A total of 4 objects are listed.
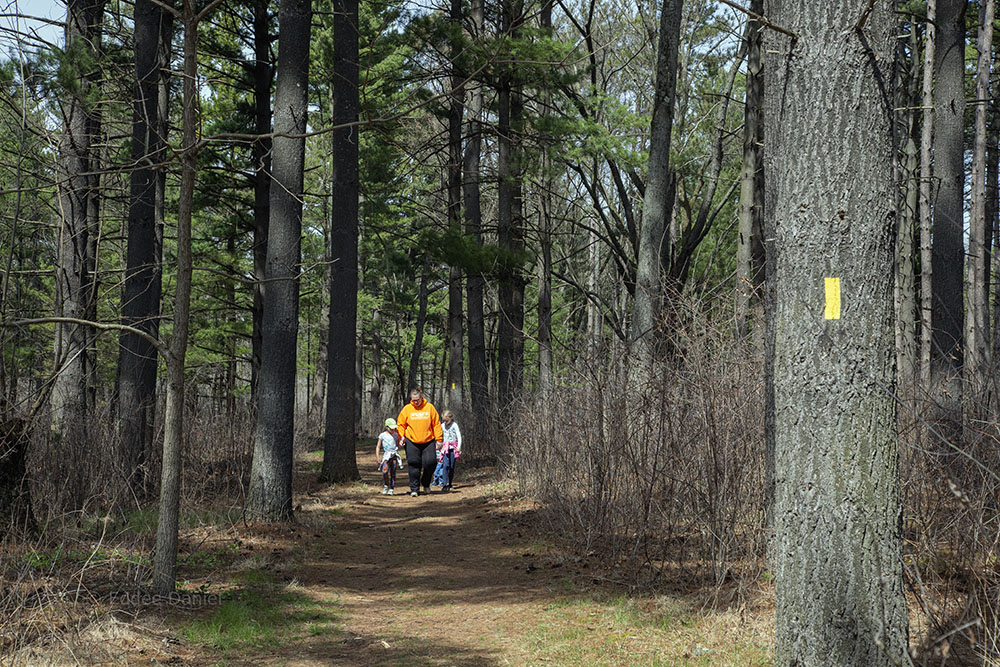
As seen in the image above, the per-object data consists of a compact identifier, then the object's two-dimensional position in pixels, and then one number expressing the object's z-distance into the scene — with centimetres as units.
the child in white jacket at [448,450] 1505
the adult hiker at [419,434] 1392
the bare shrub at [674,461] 620
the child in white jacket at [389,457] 1448
